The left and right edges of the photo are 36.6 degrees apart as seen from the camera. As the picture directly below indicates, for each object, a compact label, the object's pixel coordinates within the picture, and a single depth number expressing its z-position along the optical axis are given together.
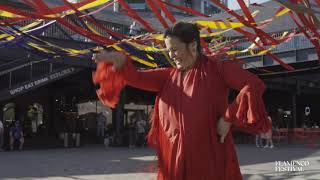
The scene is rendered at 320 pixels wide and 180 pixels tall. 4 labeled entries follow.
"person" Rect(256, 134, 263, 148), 20.76
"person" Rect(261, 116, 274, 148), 20.33
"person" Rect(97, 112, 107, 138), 24.62
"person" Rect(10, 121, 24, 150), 18.14
